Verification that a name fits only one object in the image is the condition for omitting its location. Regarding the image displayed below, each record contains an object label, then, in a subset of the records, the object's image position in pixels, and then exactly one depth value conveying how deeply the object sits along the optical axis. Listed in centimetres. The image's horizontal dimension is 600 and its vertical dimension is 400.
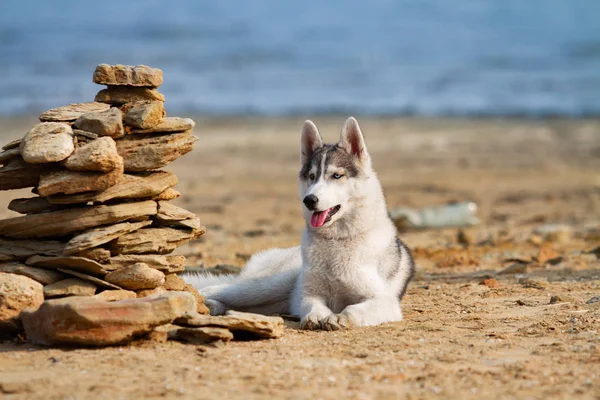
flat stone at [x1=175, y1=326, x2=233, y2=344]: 1415
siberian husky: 1620
